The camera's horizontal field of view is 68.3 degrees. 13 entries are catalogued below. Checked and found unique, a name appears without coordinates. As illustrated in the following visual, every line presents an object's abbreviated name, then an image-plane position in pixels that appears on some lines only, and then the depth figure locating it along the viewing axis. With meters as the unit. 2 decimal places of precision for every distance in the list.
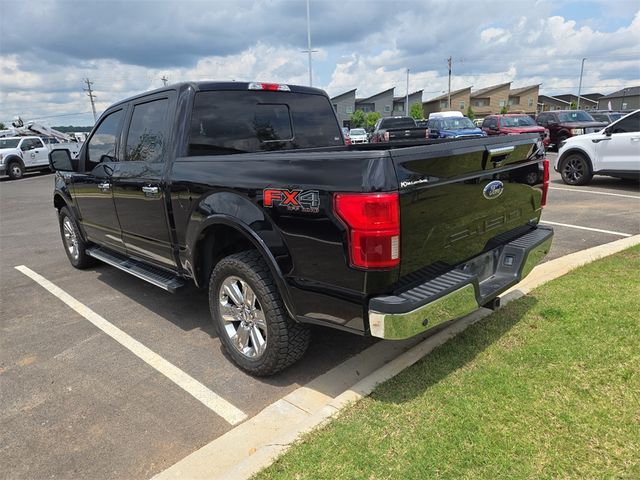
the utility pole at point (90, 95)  73.18
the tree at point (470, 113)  69.78
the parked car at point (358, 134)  28.97
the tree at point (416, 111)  73.12
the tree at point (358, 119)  69.81
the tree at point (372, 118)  68.97
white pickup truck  21.28
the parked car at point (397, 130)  16.70
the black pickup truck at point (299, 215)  2.46
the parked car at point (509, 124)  18.86
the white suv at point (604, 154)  9.70
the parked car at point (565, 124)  18.78
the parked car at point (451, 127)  19.64
